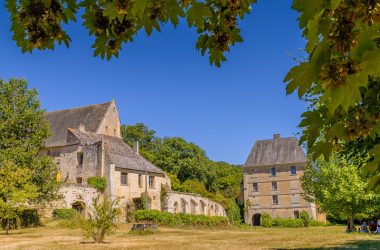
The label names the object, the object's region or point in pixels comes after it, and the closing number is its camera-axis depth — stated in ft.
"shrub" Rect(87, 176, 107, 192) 138.82
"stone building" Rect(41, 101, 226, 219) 139.22
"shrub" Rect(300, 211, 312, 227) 187.42
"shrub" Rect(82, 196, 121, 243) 76.35
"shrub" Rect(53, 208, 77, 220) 122.62
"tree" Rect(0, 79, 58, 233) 112.47
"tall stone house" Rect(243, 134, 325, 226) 203.45
